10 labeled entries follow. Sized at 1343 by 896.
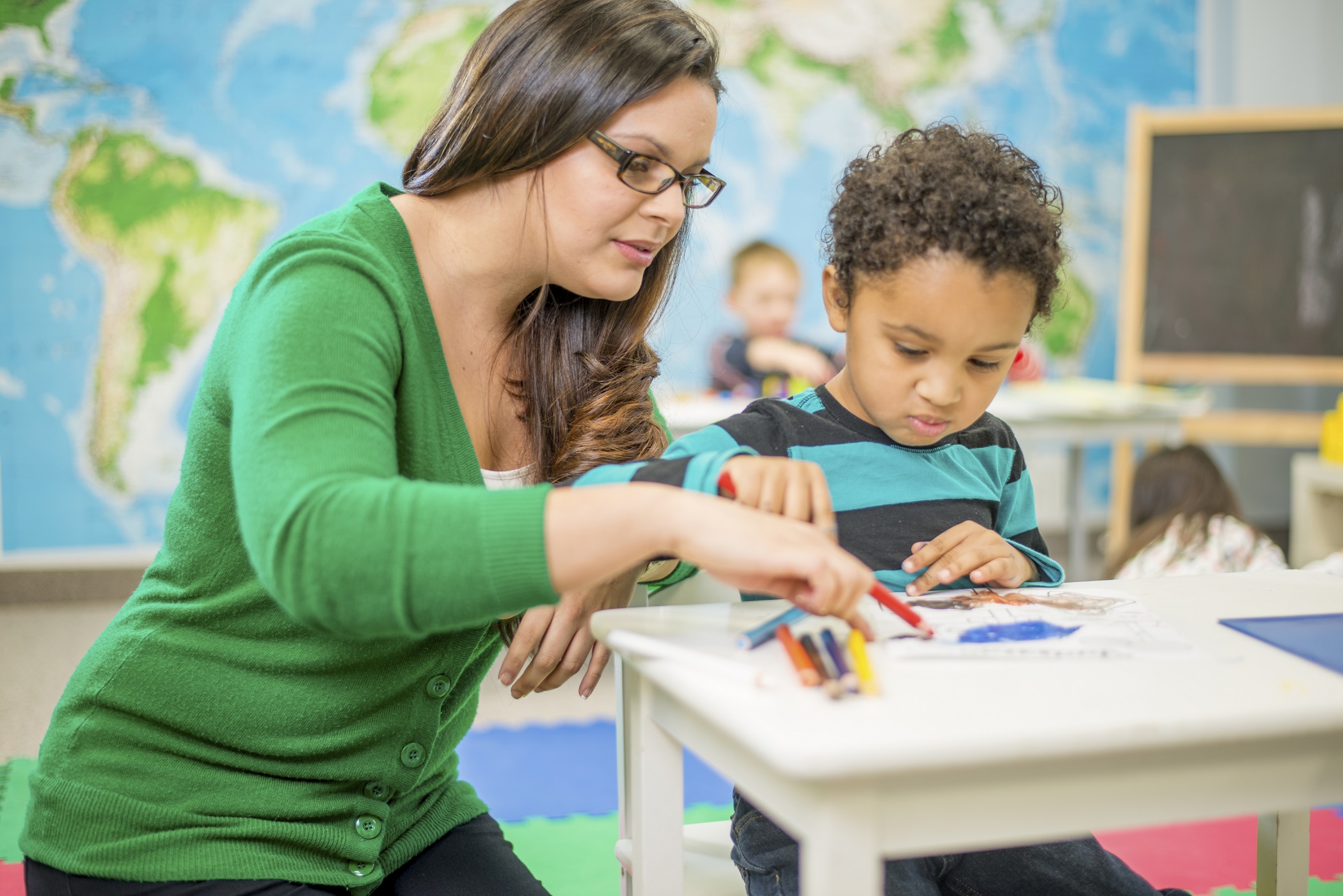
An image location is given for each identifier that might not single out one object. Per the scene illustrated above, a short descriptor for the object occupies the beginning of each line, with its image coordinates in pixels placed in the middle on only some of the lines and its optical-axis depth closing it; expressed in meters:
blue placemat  0.75
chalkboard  3.87
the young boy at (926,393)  1.01
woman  0.72
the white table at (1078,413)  2.96
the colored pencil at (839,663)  0.66
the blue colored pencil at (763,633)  0.76
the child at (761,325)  3.60
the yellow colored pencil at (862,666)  0.66
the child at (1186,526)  2.31
